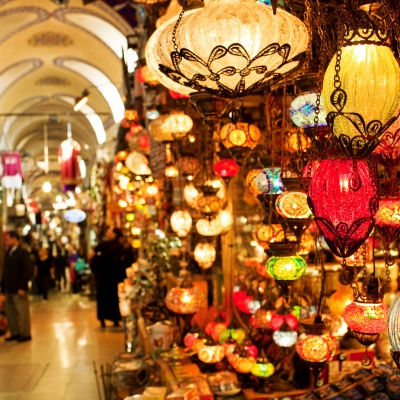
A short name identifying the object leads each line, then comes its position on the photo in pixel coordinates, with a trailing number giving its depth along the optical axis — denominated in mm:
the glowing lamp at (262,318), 3846
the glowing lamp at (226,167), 4160
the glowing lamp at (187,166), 4855
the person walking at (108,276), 9727
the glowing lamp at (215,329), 4617
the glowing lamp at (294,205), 2545
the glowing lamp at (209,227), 4312
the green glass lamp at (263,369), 4012
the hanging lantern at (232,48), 1813
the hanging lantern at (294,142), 3014
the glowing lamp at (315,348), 2854
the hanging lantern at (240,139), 3383
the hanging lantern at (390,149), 2146
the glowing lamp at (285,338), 3455
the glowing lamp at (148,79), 4890
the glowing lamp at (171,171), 5914
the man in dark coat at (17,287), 8586
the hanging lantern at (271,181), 2961
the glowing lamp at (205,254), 4777
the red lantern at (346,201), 1695
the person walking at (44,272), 13820
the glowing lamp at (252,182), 3358
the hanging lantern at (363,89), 1556
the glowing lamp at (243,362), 4121
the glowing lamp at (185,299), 4566
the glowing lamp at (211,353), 4410
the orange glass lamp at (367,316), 2371
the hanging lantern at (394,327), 1807
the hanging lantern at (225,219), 4434
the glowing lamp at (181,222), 5129
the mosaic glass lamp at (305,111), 2343
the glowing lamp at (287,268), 2773
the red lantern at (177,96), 4299
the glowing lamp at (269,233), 3162
